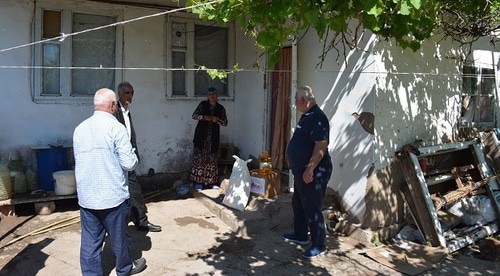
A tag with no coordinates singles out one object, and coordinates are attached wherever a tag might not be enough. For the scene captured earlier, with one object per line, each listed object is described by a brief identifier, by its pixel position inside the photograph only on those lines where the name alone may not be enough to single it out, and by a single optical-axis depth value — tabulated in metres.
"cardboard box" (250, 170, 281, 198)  5.96
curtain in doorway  6.68
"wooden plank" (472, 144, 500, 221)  5.81
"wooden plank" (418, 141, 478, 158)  5.45
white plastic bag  5.81
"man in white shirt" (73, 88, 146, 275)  3.55
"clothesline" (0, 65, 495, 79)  5.07
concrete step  5.40
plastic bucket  5.87
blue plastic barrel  6.09
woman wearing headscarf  6.81
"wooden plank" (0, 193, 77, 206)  5.59
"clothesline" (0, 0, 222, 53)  3.15
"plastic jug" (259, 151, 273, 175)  6.10
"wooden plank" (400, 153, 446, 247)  5.07
